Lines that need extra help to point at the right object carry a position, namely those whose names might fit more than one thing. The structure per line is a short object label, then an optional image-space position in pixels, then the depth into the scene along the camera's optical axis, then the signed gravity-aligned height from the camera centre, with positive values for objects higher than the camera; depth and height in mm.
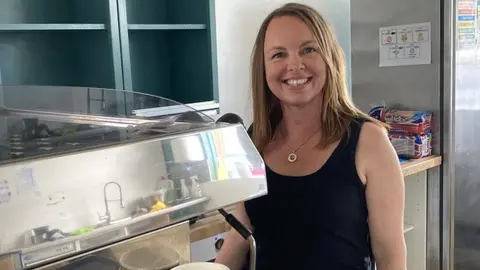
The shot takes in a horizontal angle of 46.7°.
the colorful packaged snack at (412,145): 2395 -357
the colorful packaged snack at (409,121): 2410 -259
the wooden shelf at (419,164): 2234 -427
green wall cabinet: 1988 +118
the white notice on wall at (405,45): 2447 +80
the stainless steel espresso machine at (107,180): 477 -101
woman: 1112 -247
